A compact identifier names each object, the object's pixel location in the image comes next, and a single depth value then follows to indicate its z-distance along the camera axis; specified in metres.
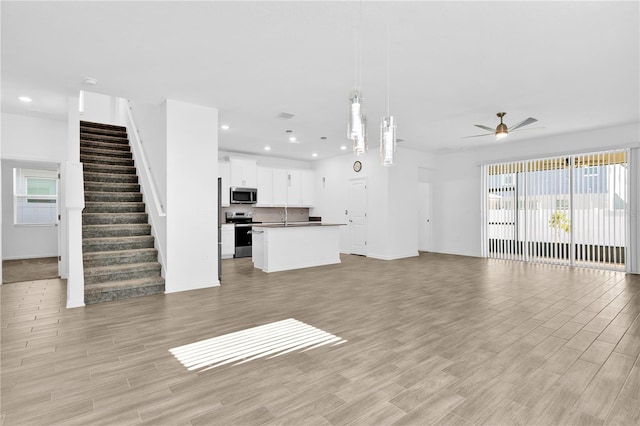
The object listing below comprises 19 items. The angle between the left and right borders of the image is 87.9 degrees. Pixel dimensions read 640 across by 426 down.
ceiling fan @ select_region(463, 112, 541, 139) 5.29
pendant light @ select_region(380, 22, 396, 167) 2.72
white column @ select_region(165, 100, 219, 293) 4.92
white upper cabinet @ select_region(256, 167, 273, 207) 9.36
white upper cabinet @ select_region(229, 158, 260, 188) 8.84
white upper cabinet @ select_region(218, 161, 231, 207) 8.66
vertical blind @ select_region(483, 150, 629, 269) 6.48
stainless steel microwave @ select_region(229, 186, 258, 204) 8.83
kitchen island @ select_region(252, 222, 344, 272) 6.63
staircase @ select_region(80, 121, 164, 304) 4.67
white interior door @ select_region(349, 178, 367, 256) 8.92
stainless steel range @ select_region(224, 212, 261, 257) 8.62
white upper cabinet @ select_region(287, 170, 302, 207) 10.02
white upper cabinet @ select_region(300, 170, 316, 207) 10.34
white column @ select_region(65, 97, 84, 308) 4.17
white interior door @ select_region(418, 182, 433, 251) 9.64
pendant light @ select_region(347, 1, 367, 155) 2.37
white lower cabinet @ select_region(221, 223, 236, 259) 8.43
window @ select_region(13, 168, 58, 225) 8.27
